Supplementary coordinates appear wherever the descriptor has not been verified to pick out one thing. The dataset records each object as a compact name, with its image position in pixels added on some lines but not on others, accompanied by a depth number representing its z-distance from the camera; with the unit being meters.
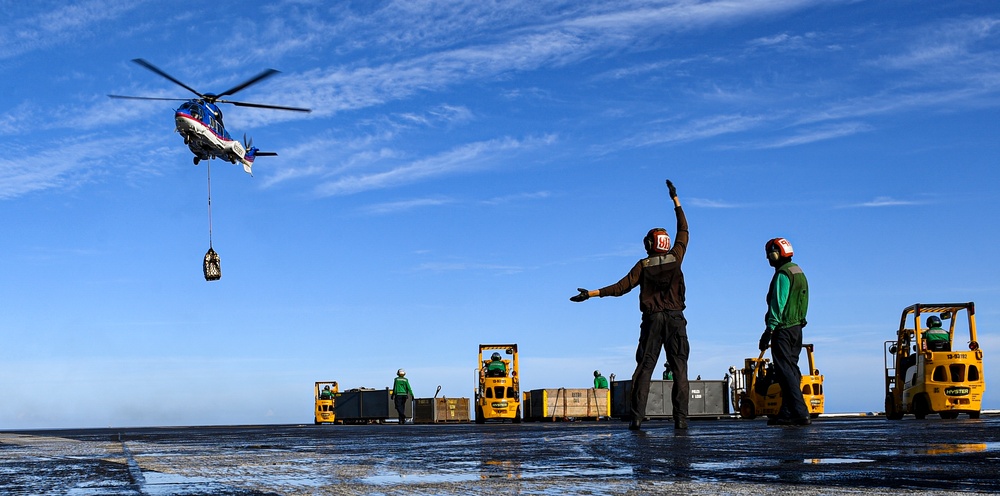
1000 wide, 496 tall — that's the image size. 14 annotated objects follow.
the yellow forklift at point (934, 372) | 16.92
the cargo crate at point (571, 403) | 32.81
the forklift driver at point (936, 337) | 17.59
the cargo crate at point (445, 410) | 36.09
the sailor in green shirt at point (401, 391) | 32.69
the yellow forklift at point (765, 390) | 22.11
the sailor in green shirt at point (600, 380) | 34.44
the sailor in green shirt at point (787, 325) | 11.02
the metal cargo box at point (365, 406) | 40.16
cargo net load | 29.58
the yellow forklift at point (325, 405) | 45.03
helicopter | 30.91
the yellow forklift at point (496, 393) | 29.47
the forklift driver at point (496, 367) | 29.41
